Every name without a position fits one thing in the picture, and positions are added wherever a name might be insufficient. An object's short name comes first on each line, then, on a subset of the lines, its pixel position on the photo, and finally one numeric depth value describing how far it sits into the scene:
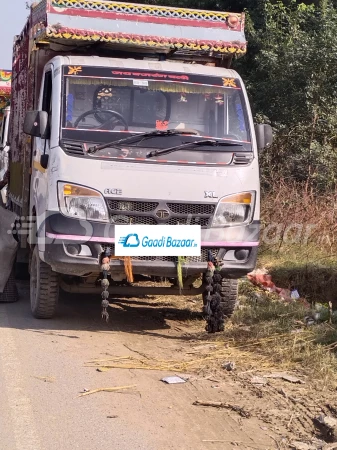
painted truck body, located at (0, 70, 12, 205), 15.23
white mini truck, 6.72
